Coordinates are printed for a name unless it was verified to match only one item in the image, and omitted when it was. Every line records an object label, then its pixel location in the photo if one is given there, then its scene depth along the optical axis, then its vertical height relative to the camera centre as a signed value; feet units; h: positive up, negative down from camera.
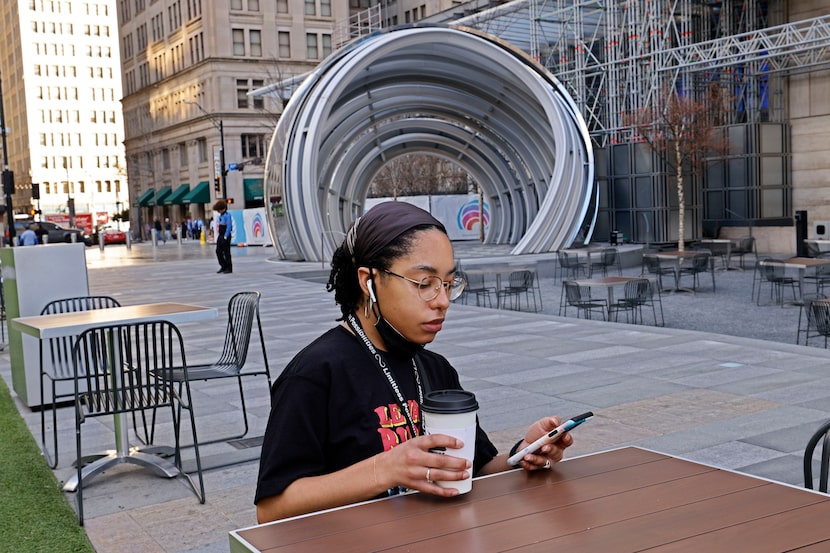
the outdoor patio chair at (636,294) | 44.47 -4.54
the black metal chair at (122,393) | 18.31 -3.47
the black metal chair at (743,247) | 73.15 -3.94
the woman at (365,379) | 8.16 -1.54
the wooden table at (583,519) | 6.88 -2.56
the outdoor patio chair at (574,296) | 44.59 -4.43
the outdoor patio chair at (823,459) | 10.39 -3.06
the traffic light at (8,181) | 110.67 +6.40
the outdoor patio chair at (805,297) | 45.71 -5.70
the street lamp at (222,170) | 173.30 +10.80
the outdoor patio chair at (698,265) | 58.80 -4.15
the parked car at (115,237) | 210.38 -2.01
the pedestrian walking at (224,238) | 84.53 -1.41
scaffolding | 93.40 +15.62
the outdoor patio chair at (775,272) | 49.52 -4.11
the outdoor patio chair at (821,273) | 50.25 -4.30
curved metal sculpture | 91.40 +9.79
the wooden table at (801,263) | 48.79 -3.66
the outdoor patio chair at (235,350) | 21.90 -3.24
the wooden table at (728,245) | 72.46 -3.67
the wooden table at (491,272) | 53.85 -3.67
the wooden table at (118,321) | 20.27 -2.23
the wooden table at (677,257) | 61.14 -3.73
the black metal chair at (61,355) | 22.40 -3.38
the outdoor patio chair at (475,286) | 55.25 -4.73
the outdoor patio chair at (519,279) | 53.11 -4.44
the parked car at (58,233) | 172.12 -0.43
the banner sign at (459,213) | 155.22 -0.16
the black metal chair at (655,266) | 61.11 -4.29
